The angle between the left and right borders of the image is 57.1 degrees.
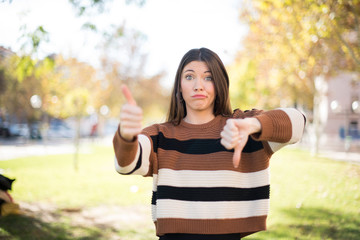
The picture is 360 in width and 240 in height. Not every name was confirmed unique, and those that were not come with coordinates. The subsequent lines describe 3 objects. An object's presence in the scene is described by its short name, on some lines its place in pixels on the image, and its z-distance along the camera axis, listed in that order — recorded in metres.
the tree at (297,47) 6.56
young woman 1.86
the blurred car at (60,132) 38.03
